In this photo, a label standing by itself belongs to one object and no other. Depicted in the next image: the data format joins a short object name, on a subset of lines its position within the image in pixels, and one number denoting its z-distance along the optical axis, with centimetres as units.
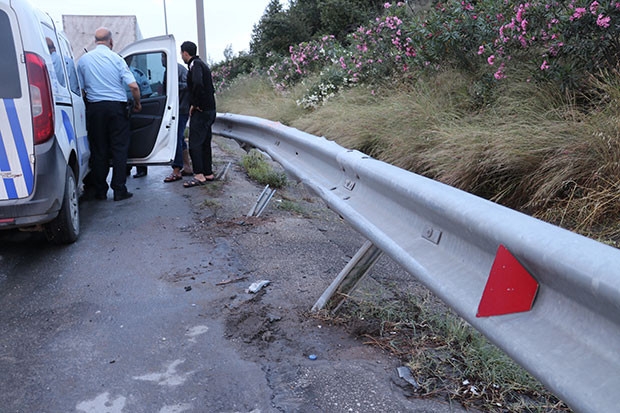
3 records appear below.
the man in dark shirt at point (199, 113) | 752
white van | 449
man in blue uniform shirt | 671
